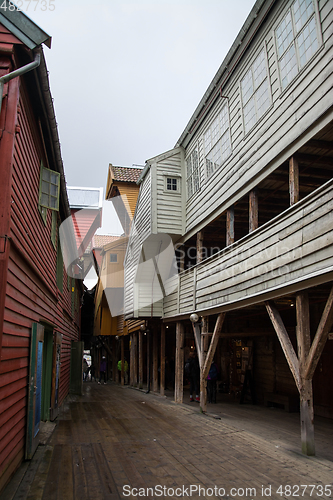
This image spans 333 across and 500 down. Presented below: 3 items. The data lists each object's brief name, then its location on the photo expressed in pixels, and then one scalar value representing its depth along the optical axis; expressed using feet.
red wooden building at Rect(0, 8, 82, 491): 14.89
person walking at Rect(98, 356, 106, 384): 80.02
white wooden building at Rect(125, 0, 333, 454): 20.88
